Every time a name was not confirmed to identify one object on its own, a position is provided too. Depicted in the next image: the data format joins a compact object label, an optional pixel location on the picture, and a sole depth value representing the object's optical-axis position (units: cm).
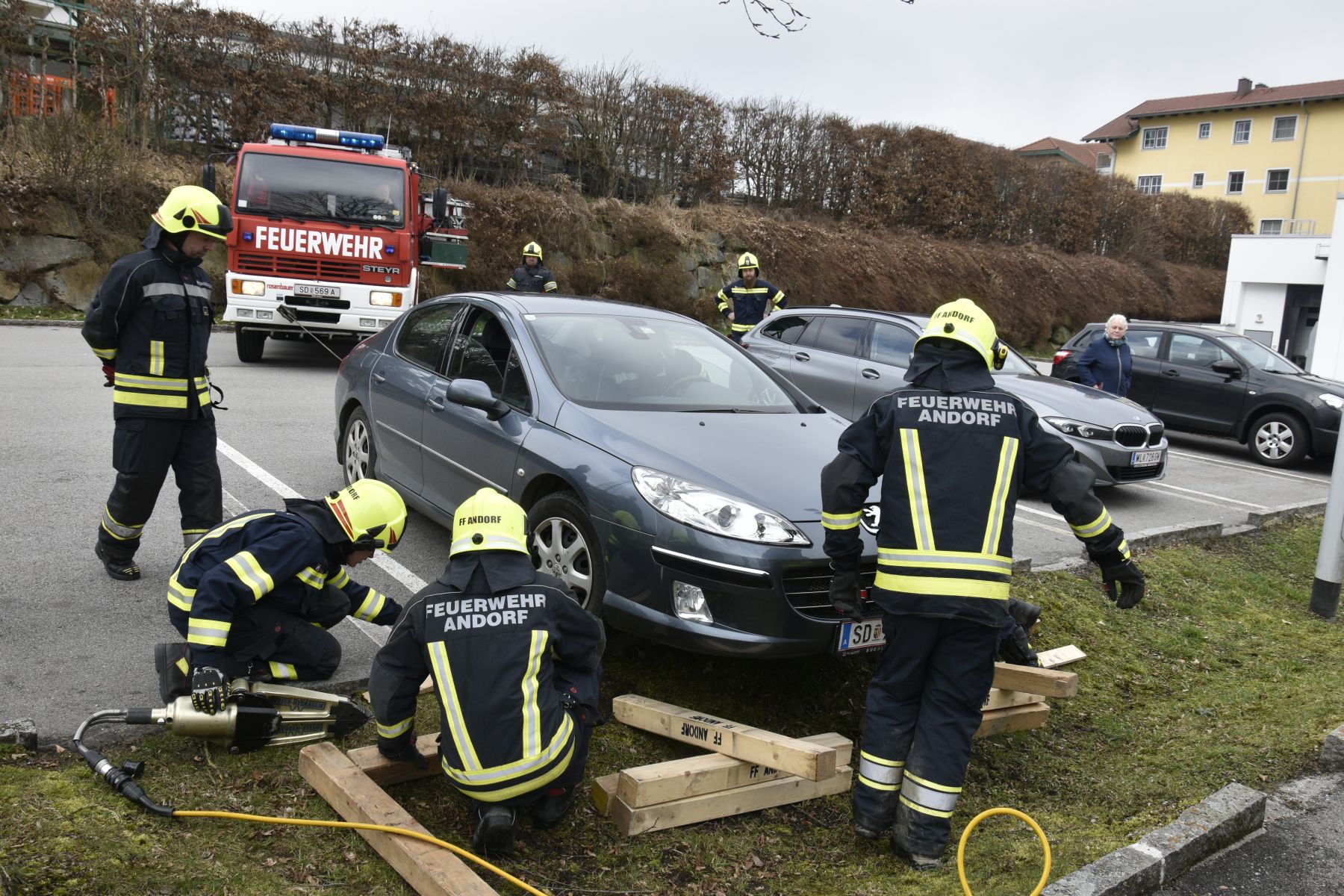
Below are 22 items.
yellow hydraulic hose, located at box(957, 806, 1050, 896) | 302
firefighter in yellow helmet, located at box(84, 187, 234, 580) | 482
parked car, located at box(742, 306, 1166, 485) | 866
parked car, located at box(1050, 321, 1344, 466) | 1191
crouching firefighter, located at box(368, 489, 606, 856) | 310
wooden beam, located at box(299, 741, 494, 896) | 280
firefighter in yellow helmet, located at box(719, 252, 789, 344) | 1261
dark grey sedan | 389
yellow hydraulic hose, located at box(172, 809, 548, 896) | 291
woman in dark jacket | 1089
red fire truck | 1175
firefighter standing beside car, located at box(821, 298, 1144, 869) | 338
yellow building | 4741
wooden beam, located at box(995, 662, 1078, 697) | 415
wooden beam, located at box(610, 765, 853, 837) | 337
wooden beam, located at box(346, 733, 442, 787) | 343
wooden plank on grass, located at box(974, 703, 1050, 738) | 429
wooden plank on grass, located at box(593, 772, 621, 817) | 346
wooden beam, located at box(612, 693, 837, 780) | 345
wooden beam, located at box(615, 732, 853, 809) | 337
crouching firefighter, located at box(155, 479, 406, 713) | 350
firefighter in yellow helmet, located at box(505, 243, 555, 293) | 1389
